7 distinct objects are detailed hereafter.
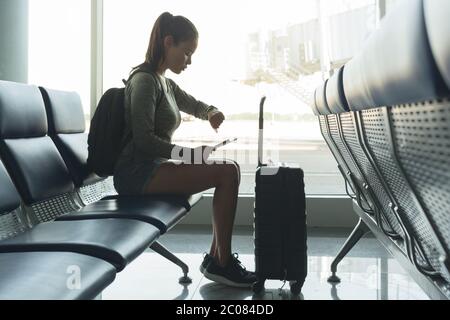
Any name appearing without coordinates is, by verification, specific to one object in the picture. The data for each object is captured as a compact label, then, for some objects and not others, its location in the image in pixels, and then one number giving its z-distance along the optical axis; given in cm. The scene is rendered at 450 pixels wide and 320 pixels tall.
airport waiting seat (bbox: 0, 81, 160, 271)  127
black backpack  204
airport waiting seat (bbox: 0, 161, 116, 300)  93
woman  198
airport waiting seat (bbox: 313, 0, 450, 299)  53
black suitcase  199
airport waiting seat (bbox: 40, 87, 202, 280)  168
